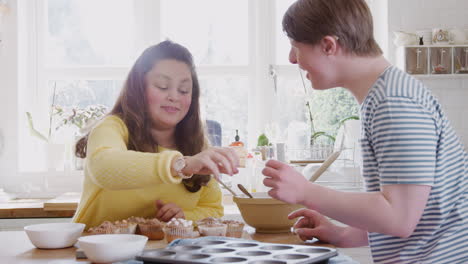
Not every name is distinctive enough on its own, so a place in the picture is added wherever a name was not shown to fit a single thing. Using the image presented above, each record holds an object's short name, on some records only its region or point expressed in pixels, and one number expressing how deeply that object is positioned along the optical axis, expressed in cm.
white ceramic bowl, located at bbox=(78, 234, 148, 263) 116
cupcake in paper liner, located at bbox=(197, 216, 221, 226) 149
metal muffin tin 107
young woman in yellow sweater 170
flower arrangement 413
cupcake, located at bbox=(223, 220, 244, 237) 150
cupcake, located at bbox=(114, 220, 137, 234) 141
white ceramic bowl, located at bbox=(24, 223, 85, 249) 135
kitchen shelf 390
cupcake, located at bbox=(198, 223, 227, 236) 144
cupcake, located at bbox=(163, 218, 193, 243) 140
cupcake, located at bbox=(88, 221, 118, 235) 139
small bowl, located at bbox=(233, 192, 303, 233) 158
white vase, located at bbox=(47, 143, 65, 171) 411
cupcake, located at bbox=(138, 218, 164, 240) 146
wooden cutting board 324
